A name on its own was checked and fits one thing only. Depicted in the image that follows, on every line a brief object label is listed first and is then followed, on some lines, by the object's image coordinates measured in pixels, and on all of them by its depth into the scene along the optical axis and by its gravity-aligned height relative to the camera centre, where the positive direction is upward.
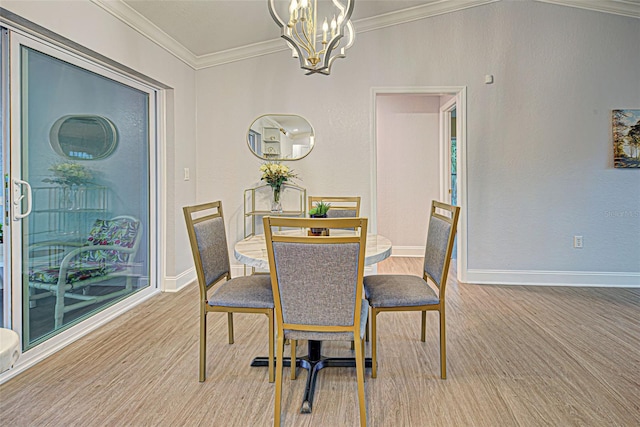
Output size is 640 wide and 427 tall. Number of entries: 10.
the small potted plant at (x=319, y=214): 2.24 -0.01
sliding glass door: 2.34 +0.17
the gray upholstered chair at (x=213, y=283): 2.09 -0.41
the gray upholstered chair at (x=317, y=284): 1.64 -0.29
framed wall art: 4.04 +0.73
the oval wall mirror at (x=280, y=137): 4.42 +0.81
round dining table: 1.97 -0.71
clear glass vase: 4.29 +0.11
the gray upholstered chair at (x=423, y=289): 2.15 -0.42
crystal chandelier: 2.43 +1.12
